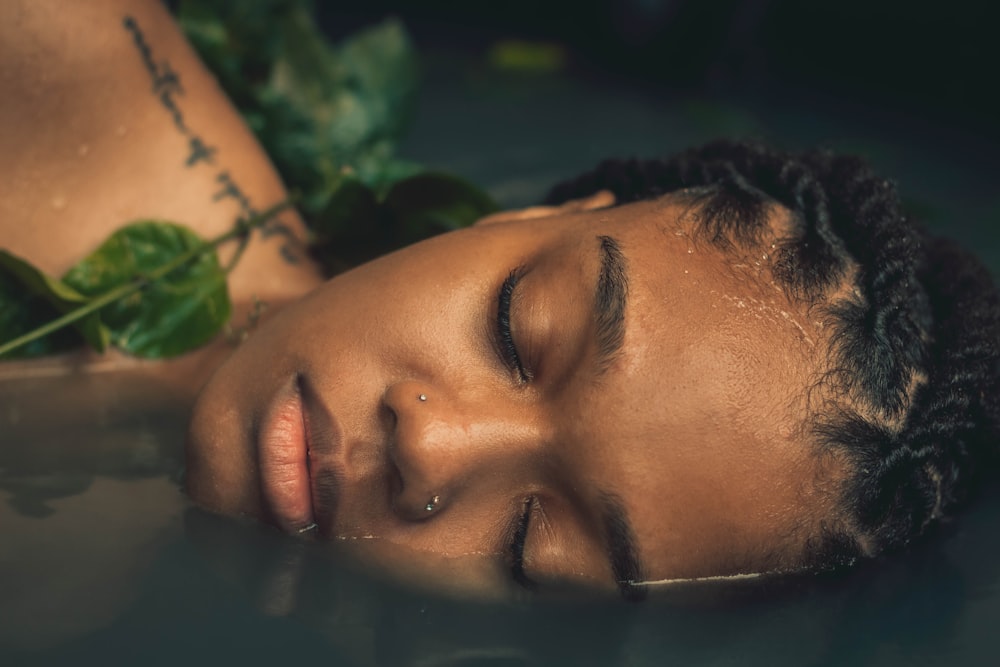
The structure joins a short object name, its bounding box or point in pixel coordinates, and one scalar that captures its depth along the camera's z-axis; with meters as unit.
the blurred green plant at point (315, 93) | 1.37
